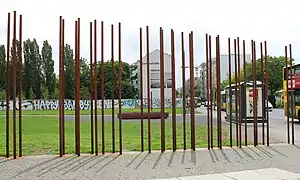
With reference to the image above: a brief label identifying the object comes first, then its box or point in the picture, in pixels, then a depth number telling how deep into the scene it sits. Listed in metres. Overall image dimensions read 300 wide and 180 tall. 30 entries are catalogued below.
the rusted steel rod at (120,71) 9.47
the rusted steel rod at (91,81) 9.21
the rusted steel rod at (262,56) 10.89
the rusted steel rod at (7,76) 8.64
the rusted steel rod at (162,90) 9.58
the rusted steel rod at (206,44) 10.10
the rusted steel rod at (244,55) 10.51
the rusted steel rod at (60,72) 8.88
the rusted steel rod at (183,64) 9.88
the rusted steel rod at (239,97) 10.57
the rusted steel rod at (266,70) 11.00
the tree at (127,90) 50.22
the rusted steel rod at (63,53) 8.98
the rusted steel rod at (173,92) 9.65
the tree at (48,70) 66.75
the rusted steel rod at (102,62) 9.27
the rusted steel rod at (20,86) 8.66
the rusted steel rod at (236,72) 10.44
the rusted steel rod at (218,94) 10.22
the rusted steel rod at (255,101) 10.72
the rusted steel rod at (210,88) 10.23
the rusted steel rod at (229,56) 10.36
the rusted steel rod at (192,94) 9.87
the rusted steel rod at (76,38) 9.09
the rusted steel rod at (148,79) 9.45
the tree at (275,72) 63.91
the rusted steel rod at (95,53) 9.22
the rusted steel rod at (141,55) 9.44
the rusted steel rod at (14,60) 8.69
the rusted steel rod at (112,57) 9.31
